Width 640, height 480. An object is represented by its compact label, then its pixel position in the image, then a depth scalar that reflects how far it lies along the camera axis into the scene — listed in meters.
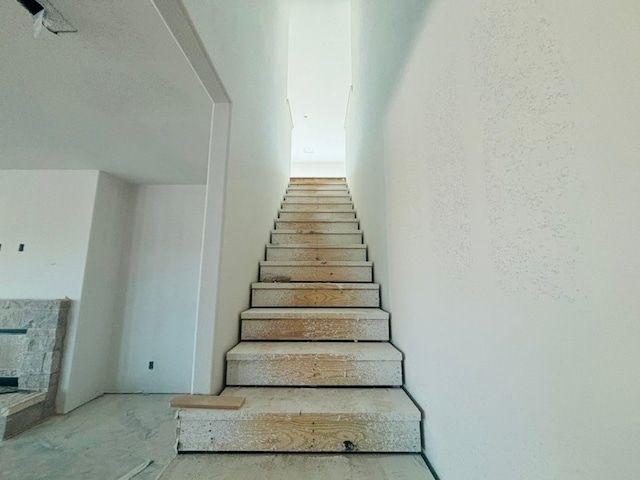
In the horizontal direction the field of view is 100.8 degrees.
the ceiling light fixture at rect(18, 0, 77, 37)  1.21
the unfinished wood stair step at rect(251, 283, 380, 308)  1.97
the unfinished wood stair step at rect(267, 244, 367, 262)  2.51
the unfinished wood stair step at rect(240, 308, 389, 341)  1.67
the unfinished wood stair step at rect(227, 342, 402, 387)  1.41
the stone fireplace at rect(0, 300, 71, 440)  2.51
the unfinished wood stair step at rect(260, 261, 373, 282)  2.23
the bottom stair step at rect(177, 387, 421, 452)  1.12
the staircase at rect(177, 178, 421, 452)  1.13
